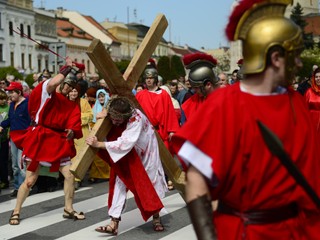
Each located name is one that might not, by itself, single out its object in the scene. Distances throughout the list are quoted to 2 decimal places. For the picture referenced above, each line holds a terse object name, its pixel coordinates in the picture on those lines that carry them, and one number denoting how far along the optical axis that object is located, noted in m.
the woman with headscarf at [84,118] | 10.98
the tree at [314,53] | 66.18
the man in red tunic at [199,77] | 7.25
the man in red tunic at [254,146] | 2.95
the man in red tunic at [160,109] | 8.86
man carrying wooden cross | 6.71
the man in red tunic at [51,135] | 7.72
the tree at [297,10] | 91.45
